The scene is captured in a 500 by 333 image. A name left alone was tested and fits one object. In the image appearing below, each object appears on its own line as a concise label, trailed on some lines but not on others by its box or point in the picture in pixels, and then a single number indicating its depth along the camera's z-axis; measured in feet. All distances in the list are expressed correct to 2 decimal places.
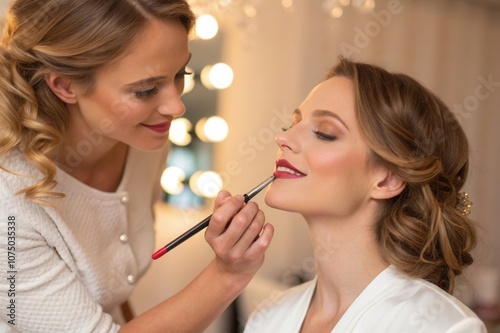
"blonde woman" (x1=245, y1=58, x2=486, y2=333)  4.48
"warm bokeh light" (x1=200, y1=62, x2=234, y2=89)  10.29
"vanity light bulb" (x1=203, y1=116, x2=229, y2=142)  10.50
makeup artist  4.16
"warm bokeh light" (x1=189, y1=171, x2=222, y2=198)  10.50
